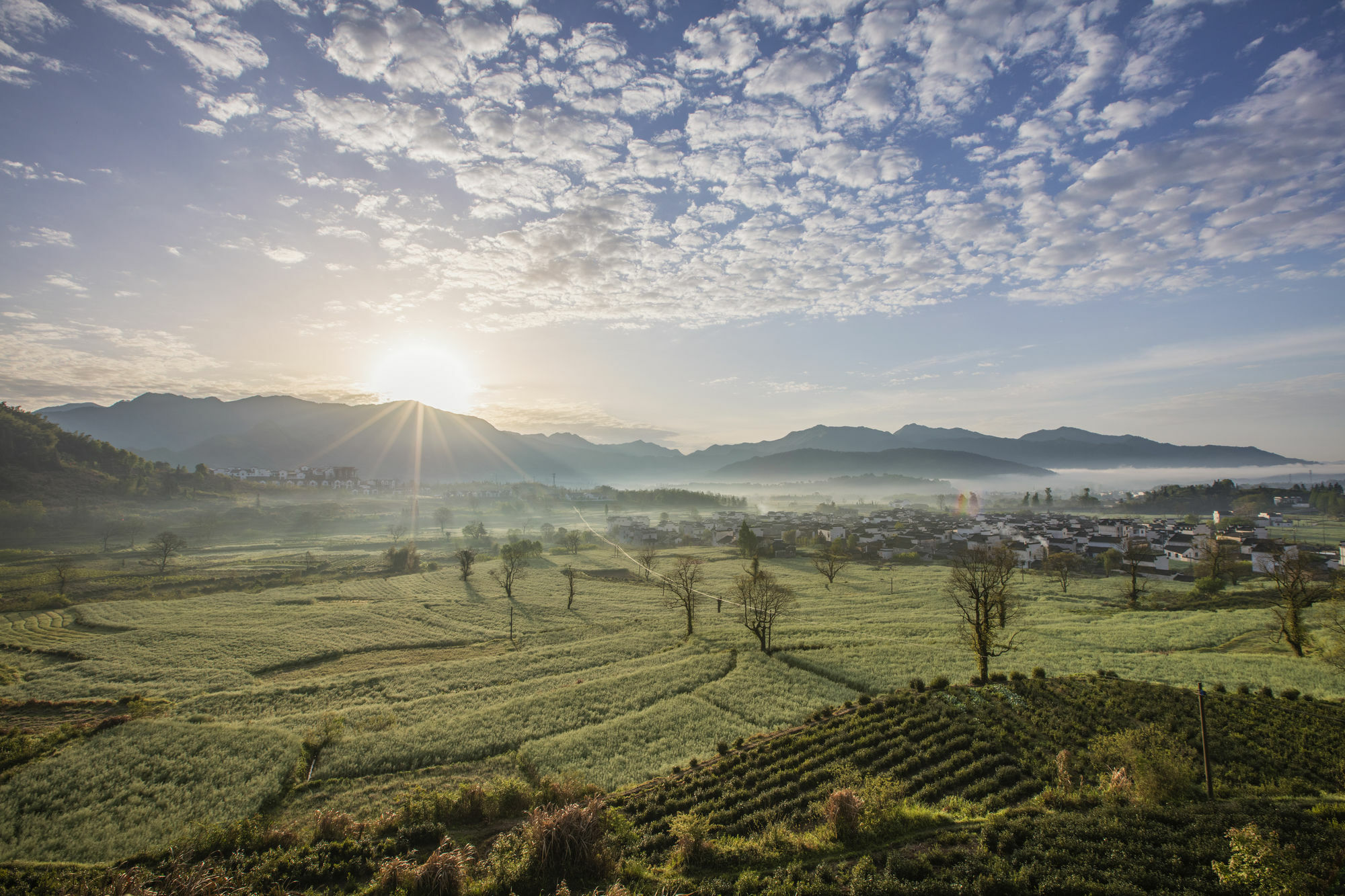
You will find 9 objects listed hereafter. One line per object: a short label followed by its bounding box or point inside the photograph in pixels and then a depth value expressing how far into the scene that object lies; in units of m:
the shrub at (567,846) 13.28
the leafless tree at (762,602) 40.94
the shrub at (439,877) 12.24
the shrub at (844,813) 14.39
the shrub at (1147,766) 15.18
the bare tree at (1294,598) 34.88
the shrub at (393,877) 12.60
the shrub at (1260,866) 9.81
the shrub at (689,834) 14.20
